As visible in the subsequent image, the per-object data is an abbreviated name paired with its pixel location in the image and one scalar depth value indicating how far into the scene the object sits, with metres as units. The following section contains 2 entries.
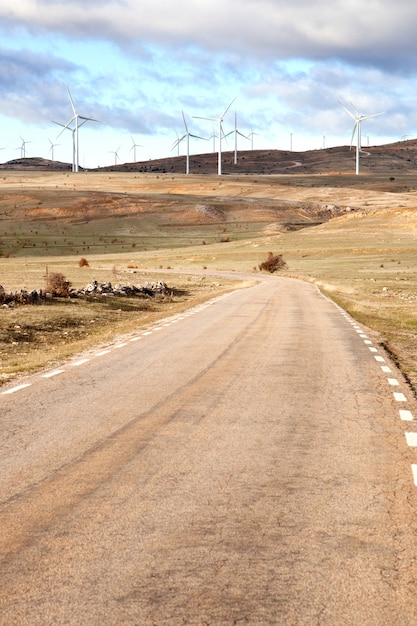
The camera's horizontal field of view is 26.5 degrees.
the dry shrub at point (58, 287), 36.72
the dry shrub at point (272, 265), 85.81
